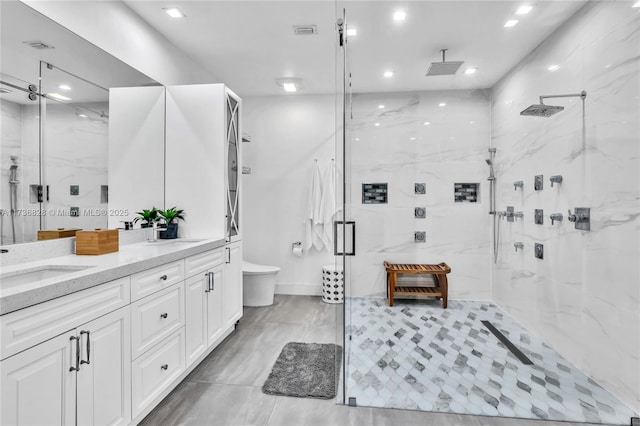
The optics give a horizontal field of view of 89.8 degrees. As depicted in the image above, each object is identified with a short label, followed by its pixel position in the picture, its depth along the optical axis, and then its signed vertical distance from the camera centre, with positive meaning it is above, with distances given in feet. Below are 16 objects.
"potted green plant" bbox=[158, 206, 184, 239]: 8.49 -0.33
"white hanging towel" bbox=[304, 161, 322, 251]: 13.14 -0.24
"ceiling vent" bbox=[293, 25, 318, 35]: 8.46 +4.84
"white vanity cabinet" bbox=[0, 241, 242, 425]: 3.44 -1.94
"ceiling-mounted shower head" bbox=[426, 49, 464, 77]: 7.72 +3.48
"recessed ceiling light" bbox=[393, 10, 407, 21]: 7.36 +4.50
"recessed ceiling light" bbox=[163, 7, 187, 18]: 7.71 +4.82
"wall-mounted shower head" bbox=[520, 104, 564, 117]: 7.01 +2.24
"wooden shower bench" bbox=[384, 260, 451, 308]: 8.46 -1.87
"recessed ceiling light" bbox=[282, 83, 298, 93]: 12.16 +4.78
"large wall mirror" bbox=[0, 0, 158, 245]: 5.16 +1.55
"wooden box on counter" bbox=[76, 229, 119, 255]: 5.93 -0.60
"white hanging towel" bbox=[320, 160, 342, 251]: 13.07 +0.41
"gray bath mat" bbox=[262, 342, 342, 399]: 6.50 -3.65
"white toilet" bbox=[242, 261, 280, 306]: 11.96 -2.86
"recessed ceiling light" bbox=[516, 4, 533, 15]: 6.70 +4.22
